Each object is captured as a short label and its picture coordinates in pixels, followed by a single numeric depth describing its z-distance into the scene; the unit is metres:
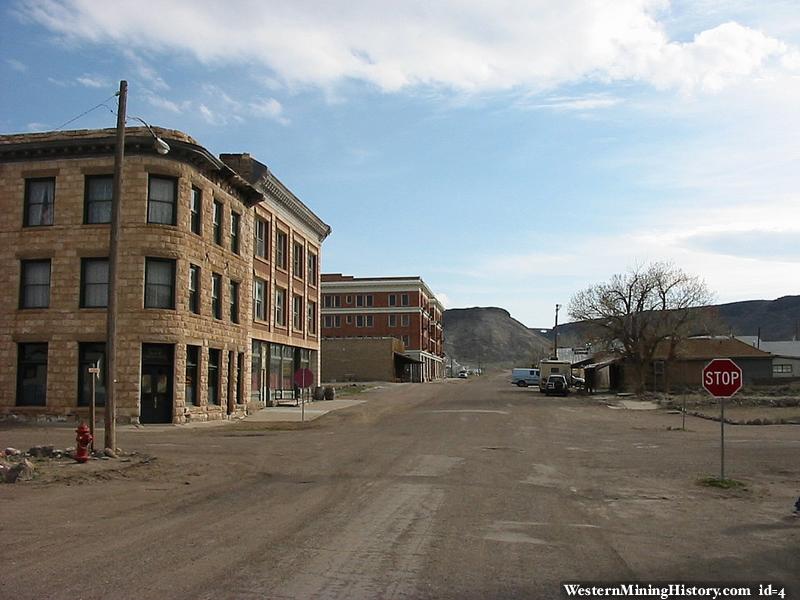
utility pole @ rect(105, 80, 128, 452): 18.09
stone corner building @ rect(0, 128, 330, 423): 29.03
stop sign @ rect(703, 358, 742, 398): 13.99
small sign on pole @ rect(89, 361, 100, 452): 18.12
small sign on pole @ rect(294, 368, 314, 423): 30.15
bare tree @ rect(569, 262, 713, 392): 53.78
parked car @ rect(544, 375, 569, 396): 61.00
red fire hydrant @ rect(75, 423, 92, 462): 16.45
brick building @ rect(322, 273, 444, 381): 103.88
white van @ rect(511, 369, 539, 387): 92.96
